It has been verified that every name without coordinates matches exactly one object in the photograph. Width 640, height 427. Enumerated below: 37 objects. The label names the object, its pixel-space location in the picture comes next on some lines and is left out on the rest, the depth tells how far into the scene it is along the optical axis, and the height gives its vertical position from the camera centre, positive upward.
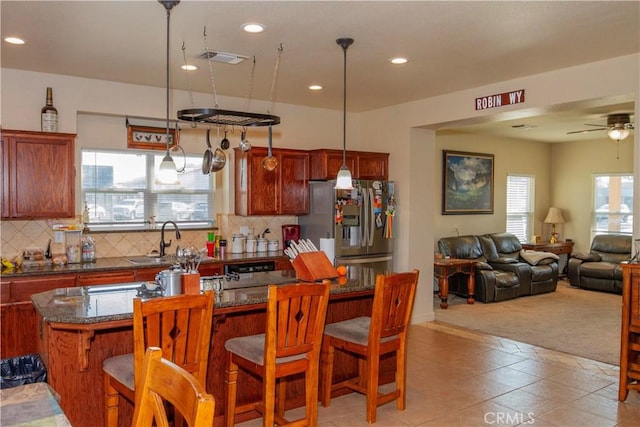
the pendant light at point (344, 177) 3.82 +0.18
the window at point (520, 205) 9.95 -0.04
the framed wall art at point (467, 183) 8.61 +0.33
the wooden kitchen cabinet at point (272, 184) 5.80 +0.19
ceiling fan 7.04 +1.09
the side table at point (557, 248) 9.45 -0.82
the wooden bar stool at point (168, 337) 2.44 -0.68
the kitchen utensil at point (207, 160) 3.64 +0.28
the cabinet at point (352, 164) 6.03 +0.45
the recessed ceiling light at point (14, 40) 3.78 +1.16
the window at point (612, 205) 9.45 -0.02
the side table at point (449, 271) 7.30 -1.00
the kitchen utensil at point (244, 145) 3.93 +0.42
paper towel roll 4.41 -0.39
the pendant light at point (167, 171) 3.17 +0.17
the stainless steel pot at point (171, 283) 2.99 -0.48
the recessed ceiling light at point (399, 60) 4.29 +1.18
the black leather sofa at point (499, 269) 7.74 -1.04
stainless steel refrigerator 5.83 -0.23
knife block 3.71 -0.48
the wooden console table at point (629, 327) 3.80 -0.91
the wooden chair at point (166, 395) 1.25 -0.52
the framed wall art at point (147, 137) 5.41 +0.66
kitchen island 2.71 -0.79
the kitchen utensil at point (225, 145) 4.16 +0.44
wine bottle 4.68 +0.75
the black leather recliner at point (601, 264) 8.42 -1.02
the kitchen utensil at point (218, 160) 3.66 +0.28
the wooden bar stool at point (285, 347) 2.81 -0.84
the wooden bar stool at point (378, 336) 3.29 -0.90
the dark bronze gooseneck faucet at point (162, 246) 4.93 -0.46
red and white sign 4.89 +1.00
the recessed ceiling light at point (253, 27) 3.46 +1.17
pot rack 3.24 +0.54
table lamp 10.03 -0.29
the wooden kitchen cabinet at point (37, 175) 4.43 +0.21
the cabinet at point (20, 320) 4.17 -0.99
